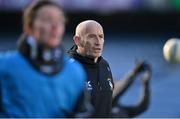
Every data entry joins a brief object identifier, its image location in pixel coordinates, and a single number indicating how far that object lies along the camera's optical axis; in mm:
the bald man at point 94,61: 13199
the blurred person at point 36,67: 8339
